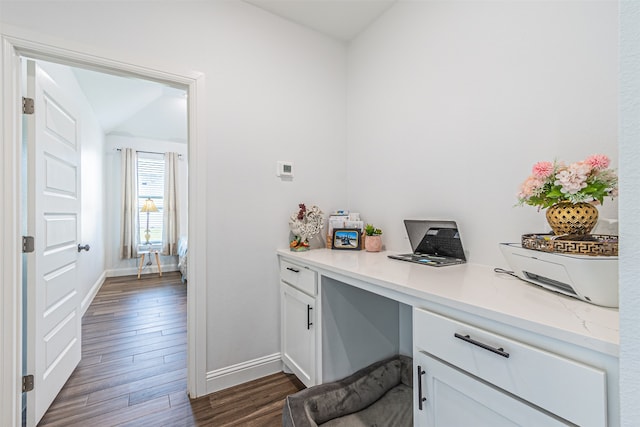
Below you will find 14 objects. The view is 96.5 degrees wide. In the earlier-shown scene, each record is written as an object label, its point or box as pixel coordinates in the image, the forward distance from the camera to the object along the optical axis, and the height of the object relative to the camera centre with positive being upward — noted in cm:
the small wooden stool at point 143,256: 502 -82
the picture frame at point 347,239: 216 -20
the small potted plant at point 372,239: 204 -19
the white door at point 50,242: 155 -19
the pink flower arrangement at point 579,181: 93 +11
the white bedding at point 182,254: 460 -70
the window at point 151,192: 531 +40
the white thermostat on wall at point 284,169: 212 +33
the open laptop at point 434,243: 157 -18
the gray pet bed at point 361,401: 143 -103
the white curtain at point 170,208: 539 +9
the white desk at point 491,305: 65 -28
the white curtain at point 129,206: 507 +12
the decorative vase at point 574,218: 96 -2
